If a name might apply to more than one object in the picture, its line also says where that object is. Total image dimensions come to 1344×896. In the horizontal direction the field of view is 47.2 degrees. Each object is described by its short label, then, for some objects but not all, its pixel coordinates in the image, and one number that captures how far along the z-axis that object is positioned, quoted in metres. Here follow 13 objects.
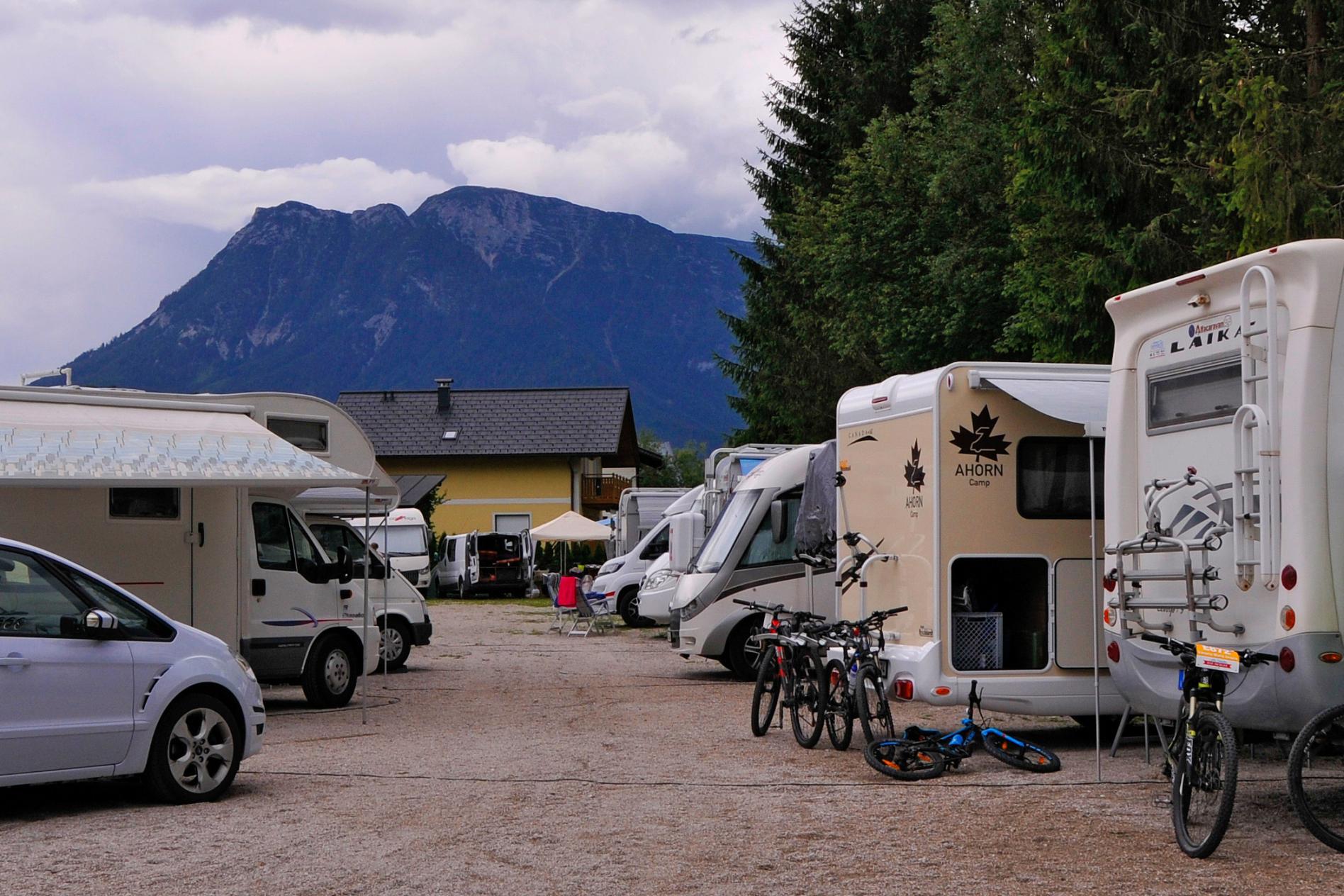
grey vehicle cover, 14.11
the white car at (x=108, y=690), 8.03
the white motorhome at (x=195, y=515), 11.77
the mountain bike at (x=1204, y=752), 6.90
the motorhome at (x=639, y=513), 35.50
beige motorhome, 10.63
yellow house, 57.88
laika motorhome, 7.26
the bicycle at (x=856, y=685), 10.49
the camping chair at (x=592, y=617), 26.23
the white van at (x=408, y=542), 34.94
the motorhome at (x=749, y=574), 17.33
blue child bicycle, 9.73
